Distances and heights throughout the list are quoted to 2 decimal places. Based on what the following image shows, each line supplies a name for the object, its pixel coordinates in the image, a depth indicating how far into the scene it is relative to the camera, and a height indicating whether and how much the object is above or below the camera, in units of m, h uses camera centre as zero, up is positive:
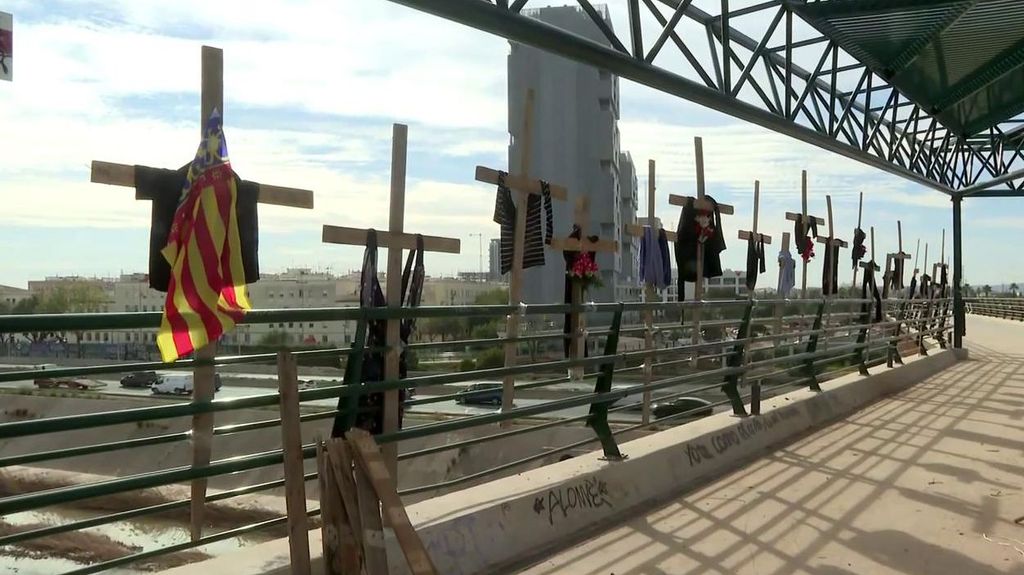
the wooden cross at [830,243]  14.55 +0.86
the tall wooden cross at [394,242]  4.71 +0.24
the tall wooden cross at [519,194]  6.64 +0.79
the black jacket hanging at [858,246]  16.52 +0.89
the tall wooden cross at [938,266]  24.71 +0.89
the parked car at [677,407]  14.55 -2.06
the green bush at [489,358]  13.40 -1.20
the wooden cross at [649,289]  7.73 -0.01
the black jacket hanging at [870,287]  15.54 +0.10
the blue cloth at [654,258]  10.42 +0.37
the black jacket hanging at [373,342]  4.56 -0.34
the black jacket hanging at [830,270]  14.88 +0.38
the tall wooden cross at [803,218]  12.95 +1.18
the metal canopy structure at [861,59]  6.78 +3.01
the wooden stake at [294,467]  3.54 -0.78
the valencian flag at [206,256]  3.68 +0.11
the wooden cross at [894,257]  17.38 +0.76
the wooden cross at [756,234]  11.64 +0.80
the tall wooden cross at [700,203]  10.05 +1.06
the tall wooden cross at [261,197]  3.72 +0.42
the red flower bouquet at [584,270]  8.14 +0.16
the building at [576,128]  48.38 +9.32
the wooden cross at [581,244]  8.16 +0.42
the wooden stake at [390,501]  3.20 -0.87
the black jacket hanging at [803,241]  13.50 +0.81
